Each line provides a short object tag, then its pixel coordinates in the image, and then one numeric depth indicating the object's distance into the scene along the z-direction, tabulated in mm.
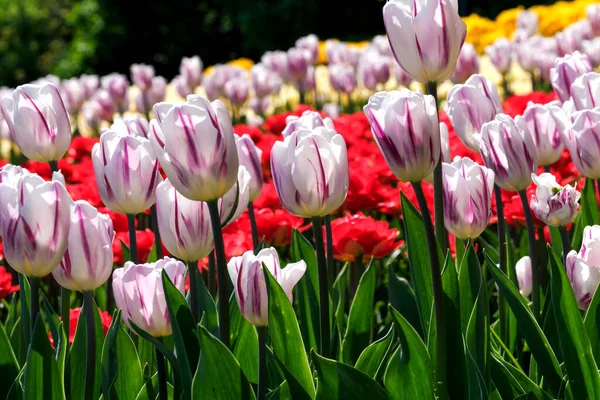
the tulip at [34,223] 1456
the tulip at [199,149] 1455
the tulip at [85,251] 1523
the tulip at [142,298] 1529
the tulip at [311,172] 1513
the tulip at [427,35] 1521
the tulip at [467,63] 4812
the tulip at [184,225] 1547
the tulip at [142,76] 6035
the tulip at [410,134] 1473
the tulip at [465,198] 1583
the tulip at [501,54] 5422
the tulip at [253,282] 1487
